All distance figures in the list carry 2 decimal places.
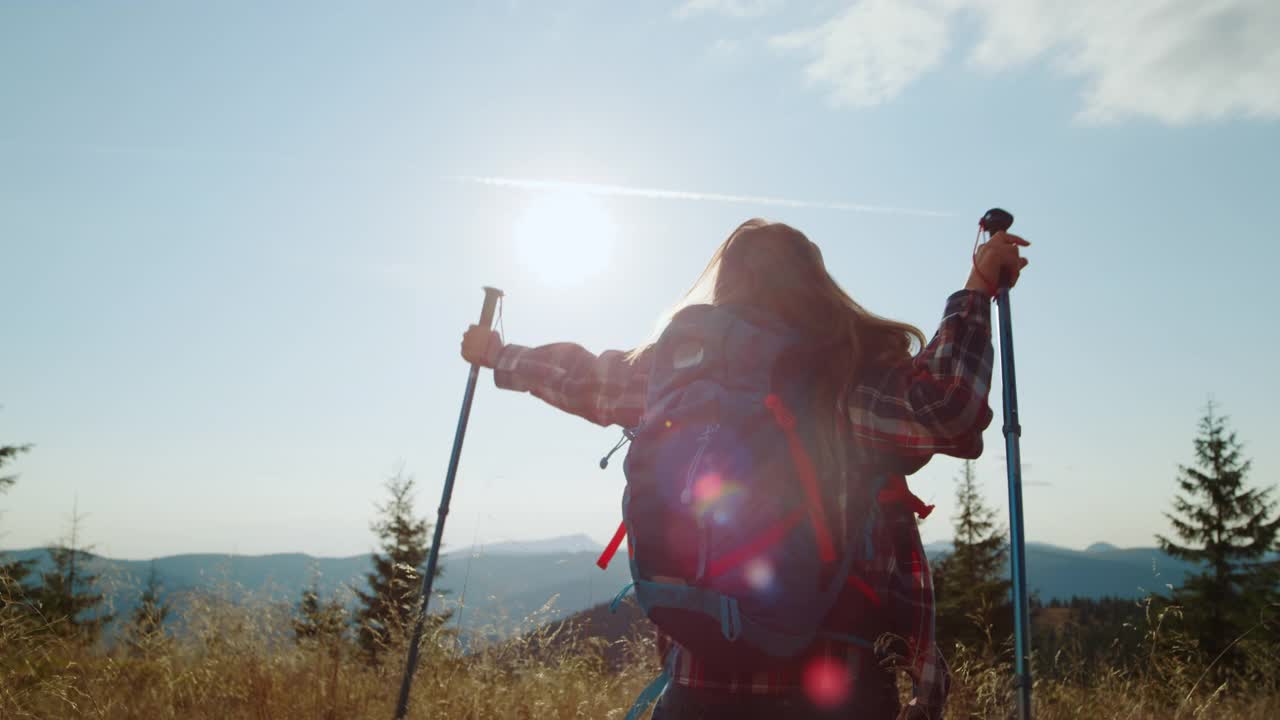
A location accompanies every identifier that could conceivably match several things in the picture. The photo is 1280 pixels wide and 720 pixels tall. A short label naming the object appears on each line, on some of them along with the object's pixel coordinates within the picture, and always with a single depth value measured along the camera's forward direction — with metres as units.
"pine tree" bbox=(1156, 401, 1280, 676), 22.77
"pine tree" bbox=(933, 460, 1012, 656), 25.06
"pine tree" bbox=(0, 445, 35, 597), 18.11
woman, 1.71
